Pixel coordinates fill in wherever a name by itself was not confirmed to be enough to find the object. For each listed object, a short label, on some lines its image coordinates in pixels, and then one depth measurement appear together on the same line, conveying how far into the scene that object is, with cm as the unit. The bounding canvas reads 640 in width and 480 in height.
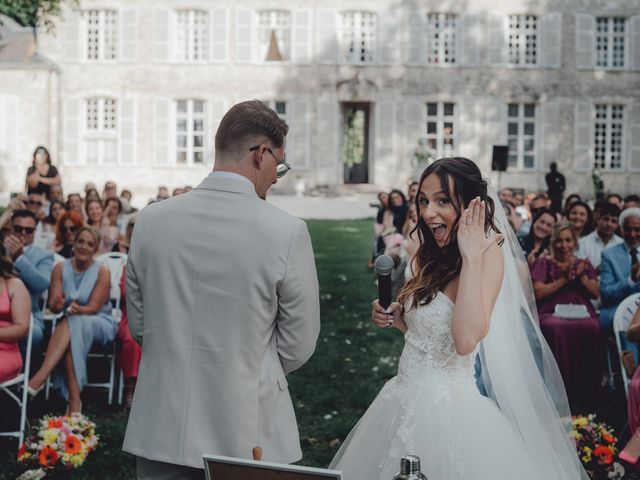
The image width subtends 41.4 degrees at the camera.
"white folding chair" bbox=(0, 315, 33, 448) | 552
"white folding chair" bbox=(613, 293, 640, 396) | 602
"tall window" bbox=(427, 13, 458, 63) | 2973
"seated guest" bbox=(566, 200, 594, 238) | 933
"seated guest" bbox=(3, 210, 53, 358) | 661
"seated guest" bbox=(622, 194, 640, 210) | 1048
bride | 310
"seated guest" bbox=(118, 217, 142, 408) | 650
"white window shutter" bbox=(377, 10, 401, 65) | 2928
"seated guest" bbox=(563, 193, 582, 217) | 984
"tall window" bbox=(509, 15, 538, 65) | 2973
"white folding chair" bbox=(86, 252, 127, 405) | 668
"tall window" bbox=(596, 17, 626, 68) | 3008
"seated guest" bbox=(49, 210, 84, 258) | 898
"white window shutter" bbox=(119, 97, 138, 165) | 2916
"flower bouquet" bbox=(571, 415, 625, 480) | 483
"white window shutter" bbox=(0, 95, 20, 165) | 2817
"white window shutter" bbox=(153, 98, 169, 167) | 2922
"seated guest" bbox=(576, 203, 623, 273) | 842
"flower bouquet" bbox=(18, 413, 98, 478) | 508
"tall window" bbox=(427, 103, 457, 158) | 2970
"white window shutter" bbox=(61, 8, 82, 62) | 2894
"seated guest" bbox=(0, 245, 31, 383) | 553
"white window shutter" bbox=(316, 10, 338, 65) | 2923
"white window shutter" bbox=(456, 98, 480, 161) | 2955
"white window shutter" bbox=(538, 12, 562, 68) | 2953
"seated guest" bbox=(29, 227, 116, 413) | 627
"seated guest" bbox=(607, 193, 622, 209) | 1264
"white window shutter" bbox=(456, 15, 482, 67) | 2944
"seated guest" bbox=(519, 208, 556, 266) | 829
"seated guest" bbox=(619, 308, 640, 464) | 450
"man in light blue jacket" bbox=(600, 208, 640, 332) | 698
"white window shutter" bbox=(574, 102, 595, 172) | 2981
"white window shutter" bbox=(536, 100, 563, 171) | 2978
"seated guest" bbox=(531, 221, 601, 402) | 702
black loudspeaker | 1889
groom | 268
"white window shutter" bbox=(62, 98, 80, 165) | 2900
